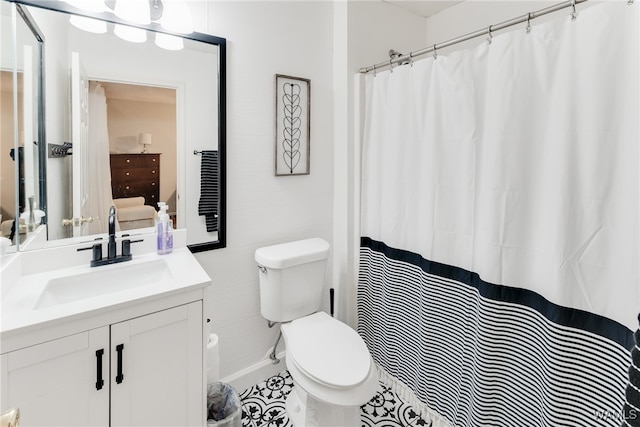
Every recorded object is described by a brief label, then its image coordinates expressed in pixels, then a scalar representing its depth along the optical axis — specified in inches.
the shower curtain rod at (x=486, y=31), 45.1
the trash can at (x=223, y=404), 59.2
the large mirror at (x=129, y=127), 52.9
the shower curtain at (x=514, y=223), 42.4
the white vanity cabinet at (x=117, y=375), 36.3
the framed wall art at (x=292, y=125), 74.2
